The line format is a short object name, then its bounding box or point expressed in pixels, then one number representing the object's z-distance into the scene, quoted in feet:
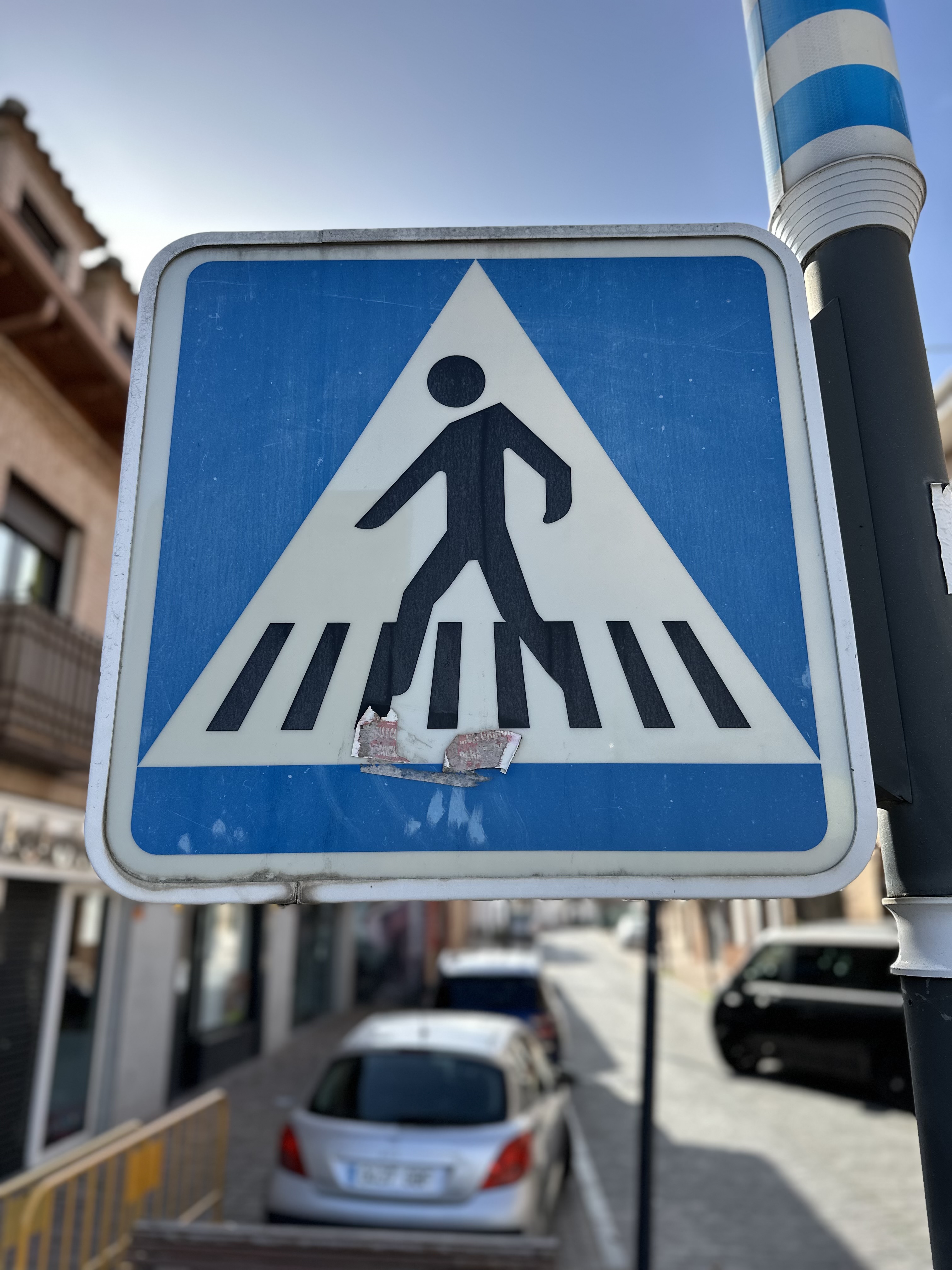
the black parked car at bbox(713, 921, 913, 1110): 34.71
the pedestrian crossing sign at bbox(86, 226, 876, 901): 3.30
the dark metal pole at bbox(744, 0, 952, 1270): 3.22
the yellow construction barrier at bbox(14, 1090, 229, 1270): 14.10
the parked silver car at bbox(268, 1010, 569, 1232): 17.60
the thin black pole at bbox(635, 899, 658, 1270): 15.65
